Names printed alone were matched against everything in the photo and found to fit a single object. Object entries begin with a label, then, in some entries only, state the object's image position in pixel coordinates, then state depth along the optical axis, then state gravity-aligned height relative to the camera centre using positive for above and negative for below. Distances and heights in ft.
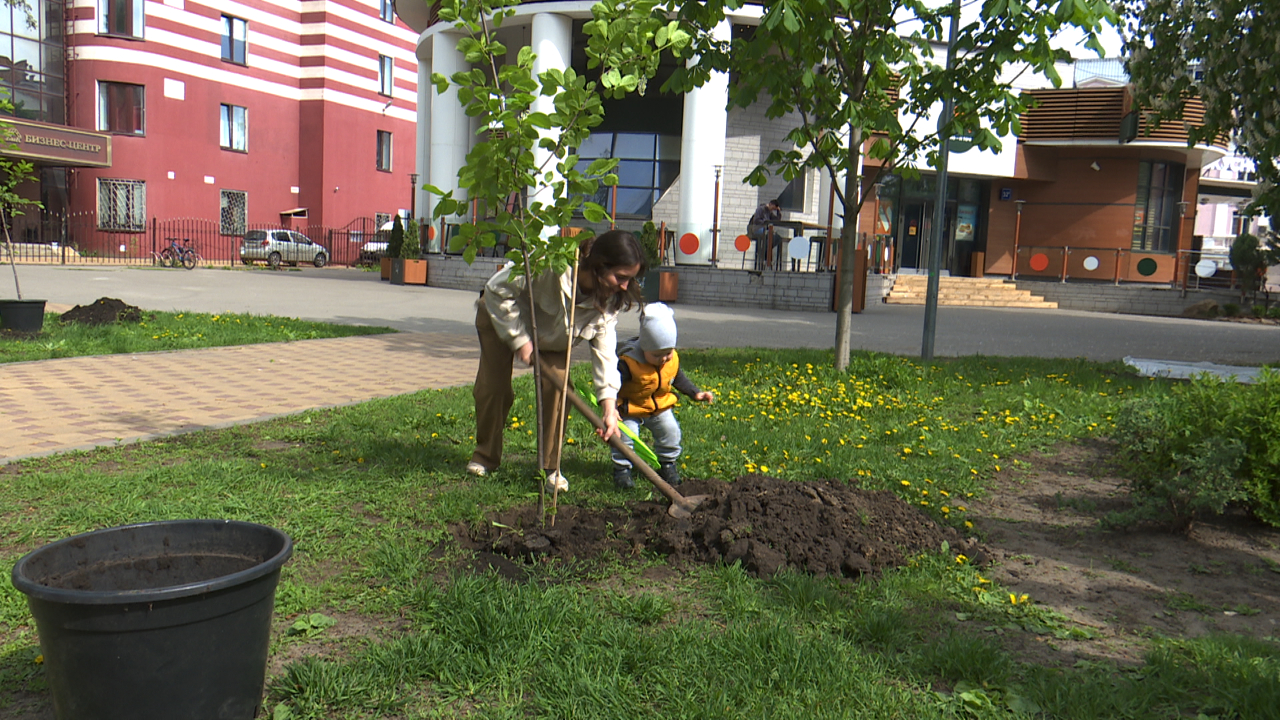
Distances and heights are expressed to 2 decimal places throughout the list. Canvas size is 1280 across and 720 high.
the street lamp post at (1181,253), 81.76 +3.50
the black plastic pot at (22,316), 31.30 -2.66
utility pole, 30.25 +0.59
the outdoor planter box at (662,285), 66.74 -1.40
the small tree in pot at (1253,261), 77.66 +2.68
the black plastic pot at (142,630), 6.89 -2.97
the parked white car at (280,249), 110.83 -0.05
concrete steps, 81.56 -1.24
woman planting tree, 13.75 -0.79
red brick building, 107.76 +17.09
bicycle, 101.81 -1.41
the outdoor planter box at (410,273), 78.74 -1.51
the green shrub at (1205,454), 13.47 -2.46
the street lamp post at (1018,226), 91.50 +5.69
